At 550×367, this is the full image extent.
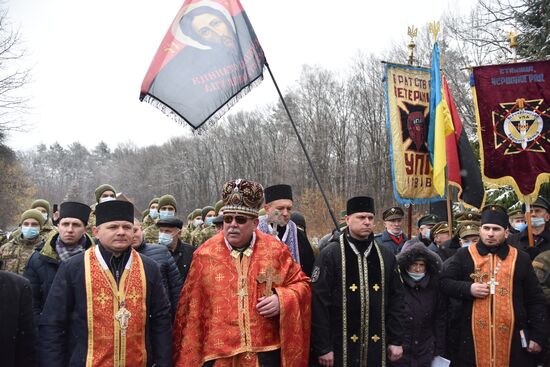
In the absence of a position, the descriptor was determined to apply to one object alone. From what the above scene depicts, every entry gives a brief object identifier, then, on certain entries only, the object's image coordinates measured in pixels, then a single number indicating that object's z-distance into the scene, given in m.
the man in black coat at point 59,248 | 4.52
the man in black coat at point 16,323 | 3.07
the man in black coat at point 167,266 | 4.76
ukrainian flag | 7.60
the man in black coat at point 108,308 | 3.46
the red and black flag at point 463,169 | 7.80
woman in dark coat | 4.82
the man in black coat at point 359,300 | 4.44
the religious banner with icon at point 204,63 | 5.53
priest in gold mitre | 3.76
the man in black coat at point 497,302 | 4.87
